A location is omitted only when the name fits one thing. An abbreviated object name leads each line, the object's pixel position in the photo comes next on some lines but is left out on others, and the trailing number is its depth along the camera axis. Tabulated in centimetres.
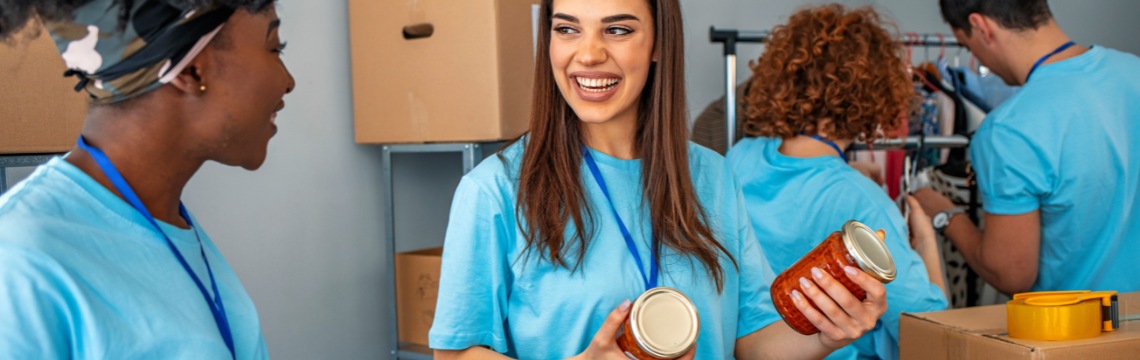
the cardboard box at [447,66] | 185
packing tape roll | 102
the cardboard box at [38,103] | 121
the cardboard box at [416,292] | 209
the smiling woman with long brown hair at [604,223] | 99
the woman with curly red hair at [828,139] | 151
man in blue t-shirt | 162
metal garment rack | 202
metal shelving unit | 210
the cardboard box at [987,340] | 99
